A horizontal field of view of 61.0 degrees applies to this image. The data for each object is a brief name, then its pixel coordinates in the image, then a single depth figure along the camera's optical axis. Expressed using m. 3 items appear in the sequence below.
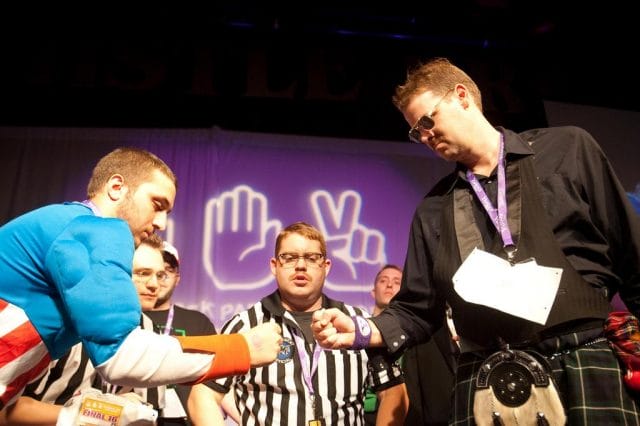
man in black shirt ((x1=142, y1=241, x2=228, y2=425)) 3.43
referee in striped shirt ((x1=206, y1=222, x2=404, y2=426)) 2.61
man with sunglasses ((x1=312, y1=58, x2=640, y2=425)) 1.54
